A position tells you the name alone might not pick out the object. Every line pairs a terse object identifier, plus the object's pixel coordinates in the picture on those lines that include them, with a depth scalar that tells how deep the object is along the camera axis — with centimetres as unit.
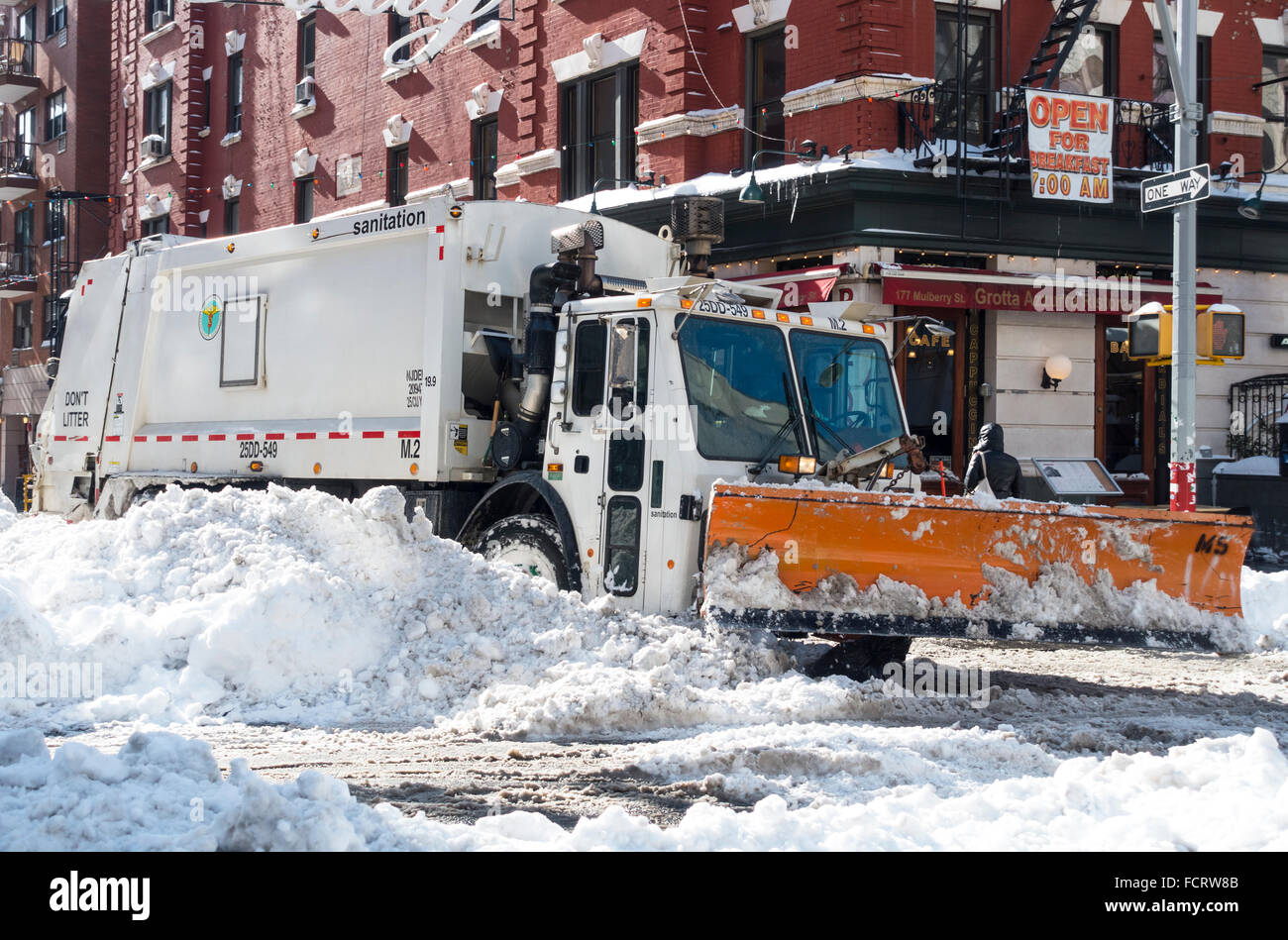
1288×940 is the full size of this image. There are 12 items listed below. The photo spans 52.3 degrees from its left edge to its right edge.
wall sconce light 1809
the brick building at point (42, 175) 3619
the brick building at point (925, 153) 1727
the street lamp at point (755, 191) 1727
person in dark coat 1285
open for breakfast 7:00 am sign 1706
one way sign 1247
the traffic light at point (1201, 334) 1251
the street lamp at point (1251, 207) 1888
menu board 1650
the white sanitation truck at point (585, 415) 826
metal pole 1250
